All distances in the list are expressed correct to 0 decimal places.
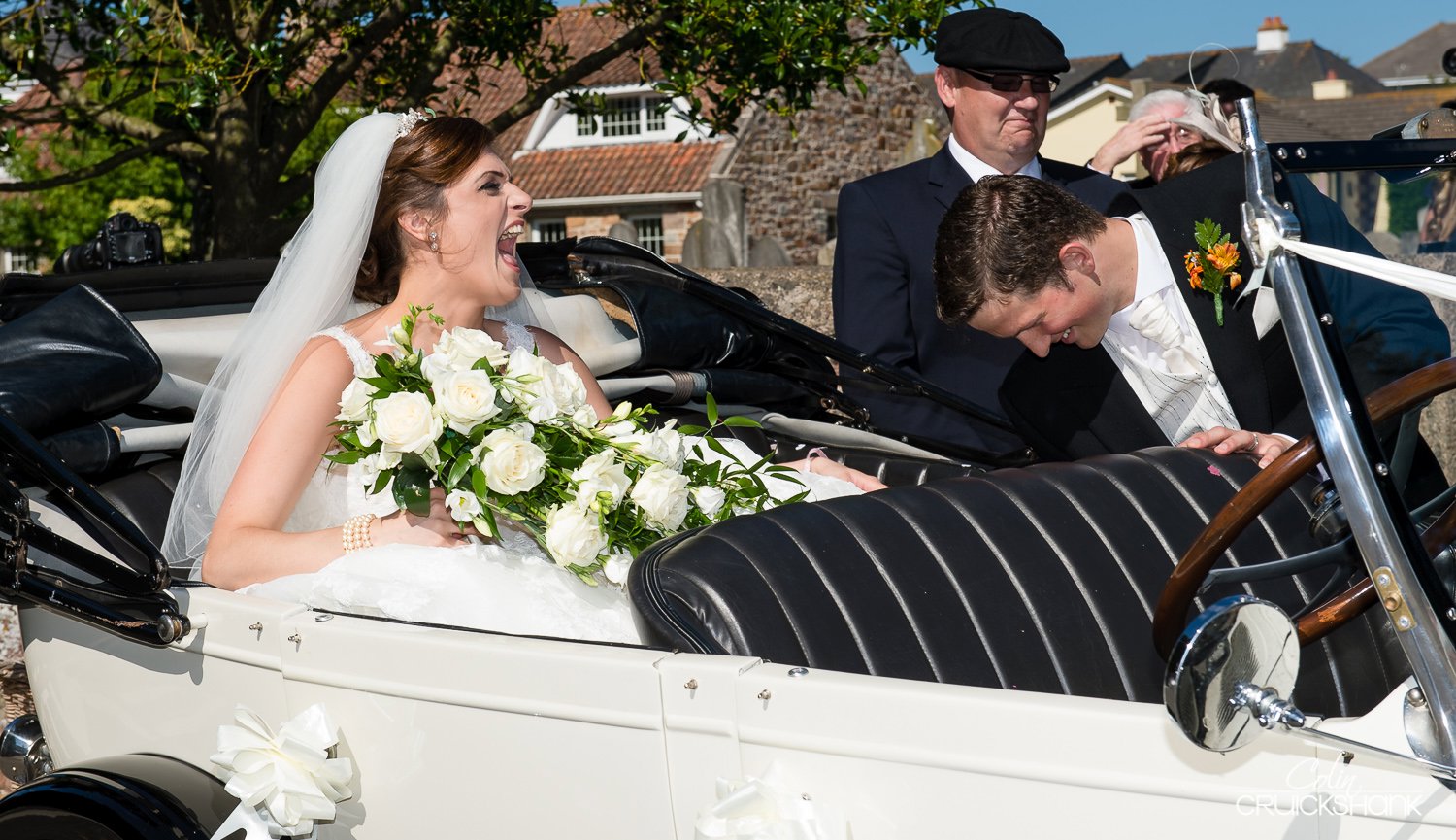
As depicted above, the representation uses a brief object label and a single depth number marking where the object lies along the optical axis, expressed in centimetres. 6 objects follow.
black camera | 379
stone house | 2439
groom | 272
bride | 273
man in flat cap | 389
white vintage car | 154
